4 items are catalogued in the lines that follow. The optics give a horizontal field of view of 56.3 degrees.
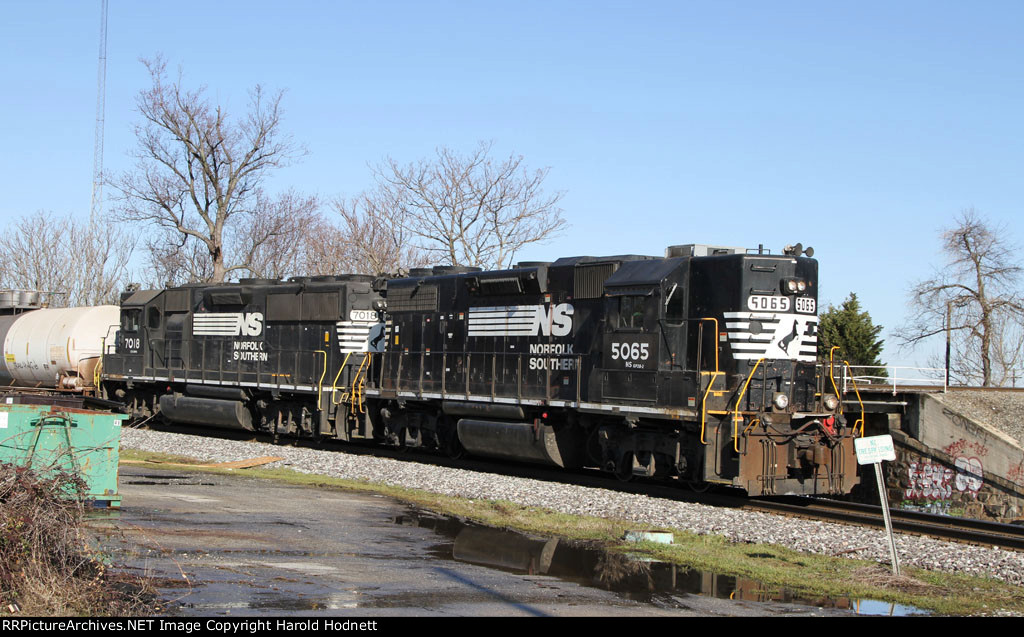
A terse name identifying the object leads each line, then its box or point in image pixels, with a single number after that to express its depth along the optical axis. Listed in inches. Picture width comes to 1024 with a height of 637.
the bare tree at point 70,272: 2301.9
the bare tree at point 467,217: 1573.6
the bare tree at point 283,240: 2310.5
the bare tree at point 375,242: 1862.2
